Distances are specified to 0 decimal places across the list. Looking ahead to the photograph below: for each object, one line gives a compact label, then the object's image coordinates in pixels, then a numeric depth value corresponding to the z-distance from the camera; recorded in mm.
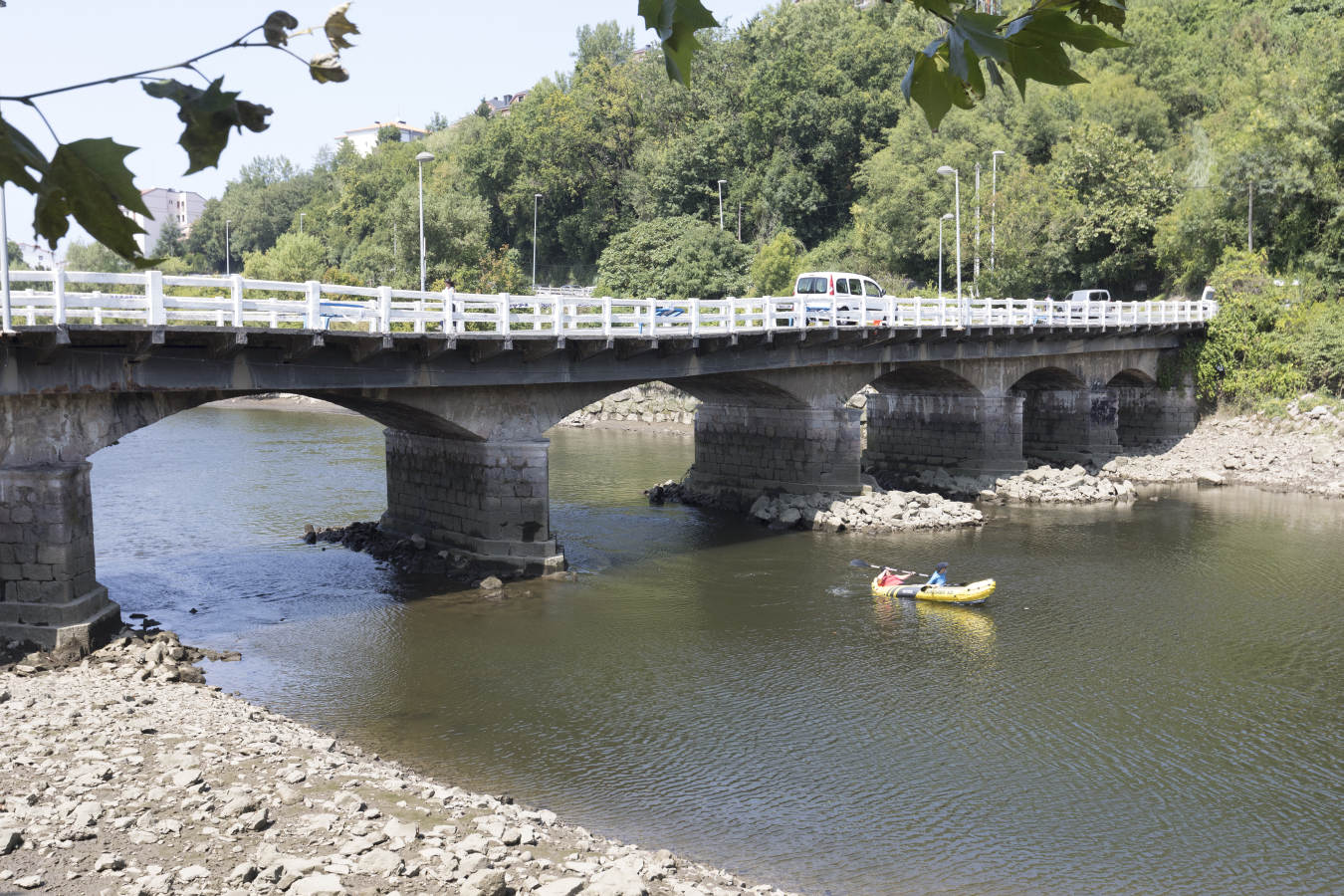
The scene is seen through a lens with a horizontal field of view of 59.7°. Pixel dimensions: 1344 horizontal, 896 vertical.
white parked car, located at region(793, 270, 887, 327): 34938
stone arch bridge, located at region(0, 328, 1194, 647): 19188
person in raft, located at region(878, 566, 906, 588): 25953
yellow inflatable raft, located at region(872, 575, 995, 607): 24969
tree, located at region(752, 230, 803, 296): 71688
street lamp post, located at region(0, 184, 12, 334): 17744
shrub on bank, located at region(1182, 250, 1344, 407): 46531
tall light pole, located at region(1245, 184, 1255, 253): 49625
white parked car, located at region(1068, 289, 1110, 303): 53112
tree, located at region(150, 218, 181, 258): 136375
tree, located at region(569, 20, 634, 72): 123312
